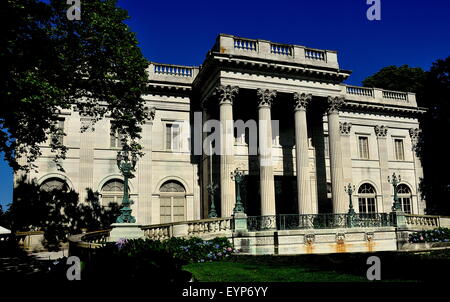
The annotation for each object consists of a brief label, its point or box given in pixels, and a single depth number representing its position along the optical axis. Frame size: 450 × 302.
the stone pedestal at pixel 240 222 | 18.03
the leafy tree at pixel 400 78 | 42.47
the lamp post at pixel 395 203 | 22.08
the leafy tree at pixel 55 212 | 21.98
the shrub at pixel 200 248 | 14.97
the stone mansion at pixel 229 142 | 22.66
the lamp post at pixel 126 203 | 14.87
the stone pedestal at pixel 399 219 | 21.36
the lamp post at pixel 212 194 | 19.92
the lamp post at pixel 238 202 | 18.19
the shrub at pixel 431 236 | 20.41
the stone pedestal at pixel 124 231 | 14.67
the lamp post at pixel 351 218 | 21.32
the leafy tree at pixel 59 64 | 12.62
